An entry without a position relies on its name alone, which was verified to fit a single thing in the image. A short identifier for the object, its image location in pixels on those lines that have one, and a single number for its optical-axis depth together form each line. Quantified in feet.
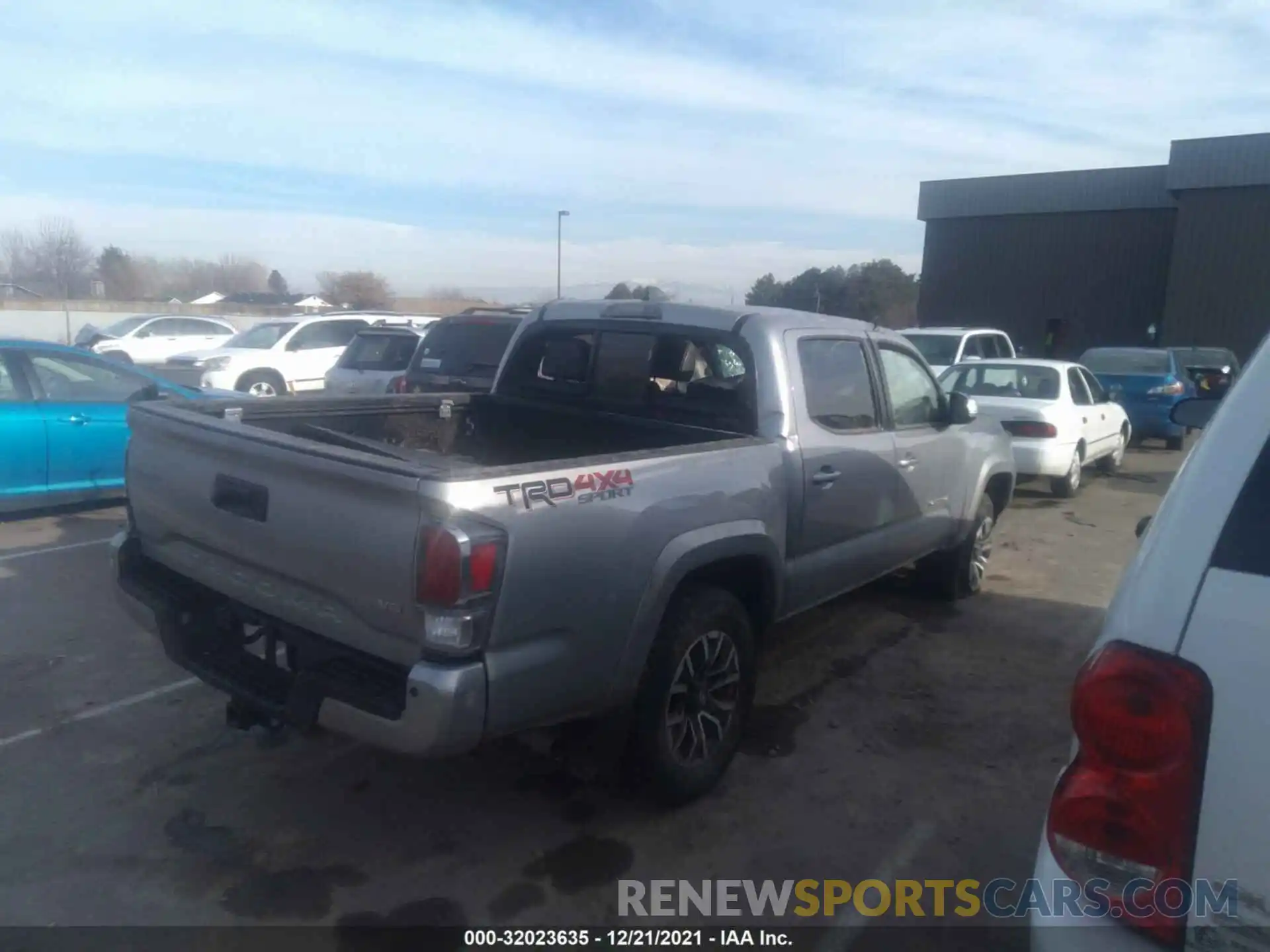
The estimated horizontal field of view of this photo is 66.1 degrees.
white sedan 34.22
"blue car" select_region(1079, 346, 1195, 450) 49.47
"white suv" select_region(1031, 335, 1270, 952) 5.35
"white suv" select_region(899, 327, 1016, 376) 49.14
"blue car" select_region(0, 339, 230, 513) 25.85
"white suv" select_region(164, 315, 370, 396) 55.42
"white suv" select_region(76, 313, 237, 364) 75.51
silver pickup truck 9.76
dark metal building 100.17
